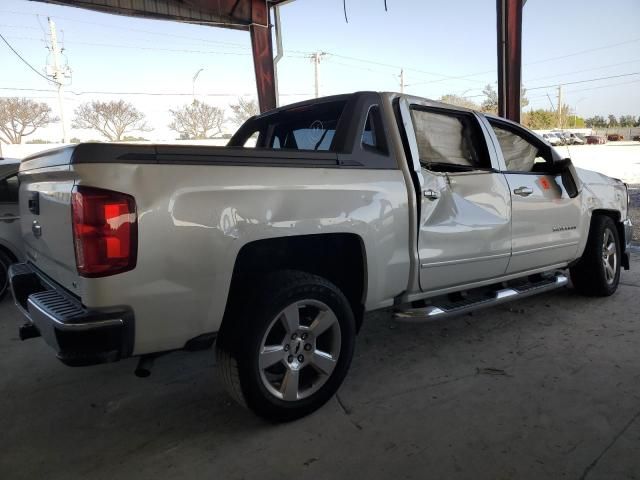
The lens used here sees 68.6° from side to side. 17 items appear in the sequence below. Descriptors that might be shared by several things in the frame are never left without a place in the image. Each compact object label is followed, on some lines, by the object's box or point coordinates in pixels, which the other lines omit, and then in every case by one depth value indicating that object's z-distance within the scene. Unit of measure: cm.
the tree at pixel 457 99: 5138
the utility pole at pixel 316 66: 4188
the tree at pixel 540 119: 6494
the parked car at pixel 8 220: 490
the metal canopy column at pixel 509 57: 737
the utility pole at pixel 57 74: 3009
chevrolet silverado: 200
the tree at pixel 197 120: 4452
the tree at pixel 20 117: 4078
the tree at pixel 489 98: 5541
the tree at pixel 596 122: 8607
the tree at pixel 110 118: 4059
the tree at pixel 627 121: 7948
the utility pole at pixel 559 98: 6606
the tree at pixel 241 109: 4678
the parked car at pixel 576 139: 5158
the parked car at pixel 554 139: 4829
